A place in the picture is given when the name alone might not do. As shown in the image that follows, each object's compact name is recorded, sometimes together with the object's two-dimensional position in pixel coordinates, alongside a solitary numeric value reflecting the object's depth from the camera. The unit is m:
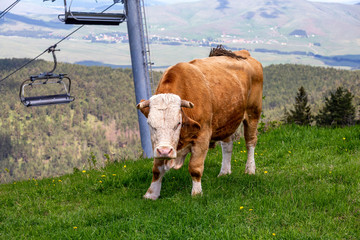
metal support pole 11.80
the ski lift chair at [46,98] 12.02
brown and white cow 5.46
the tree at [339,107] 51.47
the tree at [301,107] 59.20
